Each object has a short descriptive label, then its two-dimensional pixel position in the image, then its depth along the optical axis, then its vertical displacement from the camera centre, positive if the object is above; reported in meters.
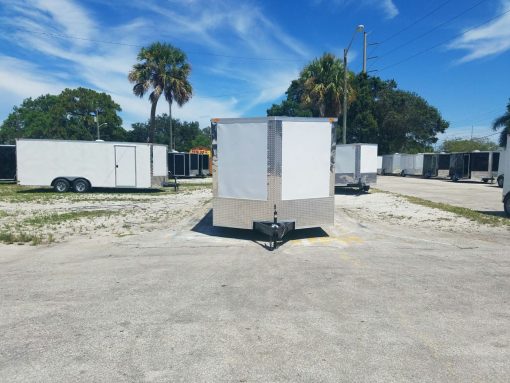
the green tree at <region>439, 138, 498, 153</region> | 68.75 +4.45
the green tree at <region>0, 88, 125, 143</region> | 64.62 +8.19
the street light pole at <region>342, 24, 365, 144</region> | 24.20 +5.53
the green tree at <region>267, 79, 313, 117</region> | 62.59 +10.52
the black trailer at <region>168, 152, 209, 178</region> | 32.31 -0.12
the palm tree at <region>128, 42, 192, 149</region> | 30.91 +7.67
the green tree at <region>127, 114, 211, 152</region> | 89.06 +7.14
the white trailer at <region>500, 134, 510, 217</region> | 12.59 -0.65
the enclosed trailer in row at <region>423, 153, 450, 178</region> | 36.84 +0.21
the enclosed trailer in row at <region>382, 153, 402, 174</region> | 45.12 +0.29
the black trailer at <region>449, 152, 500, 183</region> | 31.36 +0.14
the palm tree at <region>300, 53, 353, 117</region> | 28.89 +6.71
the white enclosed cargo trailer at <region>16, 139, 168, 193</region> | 19.22 -0.15
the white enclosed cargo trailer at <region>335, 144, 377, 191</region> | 19.88 +0.04
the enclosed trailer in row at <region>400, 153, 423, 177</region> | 41.22 +0.29
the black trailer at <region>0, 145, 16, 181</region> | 24.25 -0.21
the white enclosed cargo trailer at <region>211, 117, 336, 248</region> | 8.20 -0.21
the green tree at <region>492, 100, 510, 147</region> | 43.12 +5.45
